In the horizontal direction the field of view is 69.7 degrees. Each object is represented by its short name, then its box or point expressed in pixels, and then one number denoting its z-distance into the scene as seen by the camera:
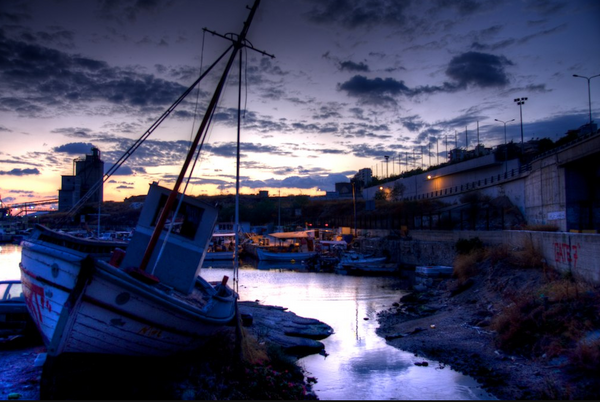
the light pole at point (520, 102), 69.59
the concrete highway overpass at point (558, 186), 32.66
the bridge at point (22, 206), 108.81
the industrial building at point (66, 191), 108.69
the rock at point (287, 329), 15.23
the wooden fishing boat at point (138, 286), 7.98
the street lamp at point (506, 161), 60.00
